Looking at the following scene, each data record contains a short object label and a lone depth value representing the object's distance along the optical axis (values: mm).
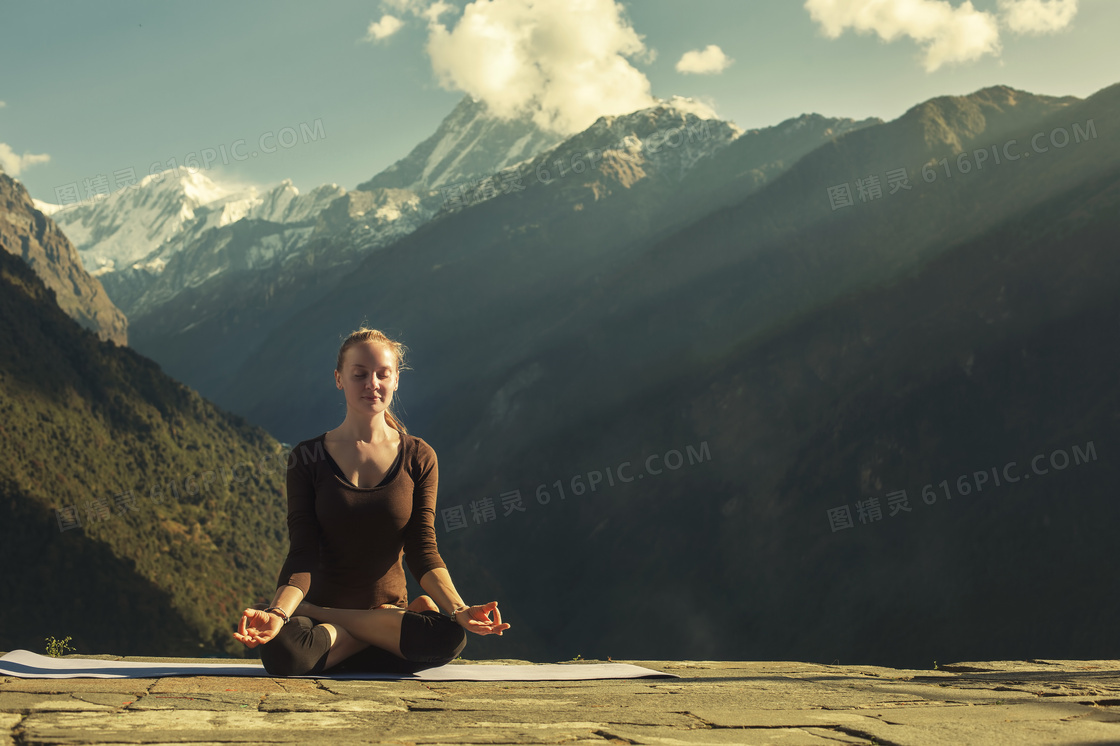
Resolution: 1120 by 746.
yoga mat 6957
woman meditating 7086
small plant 9276
